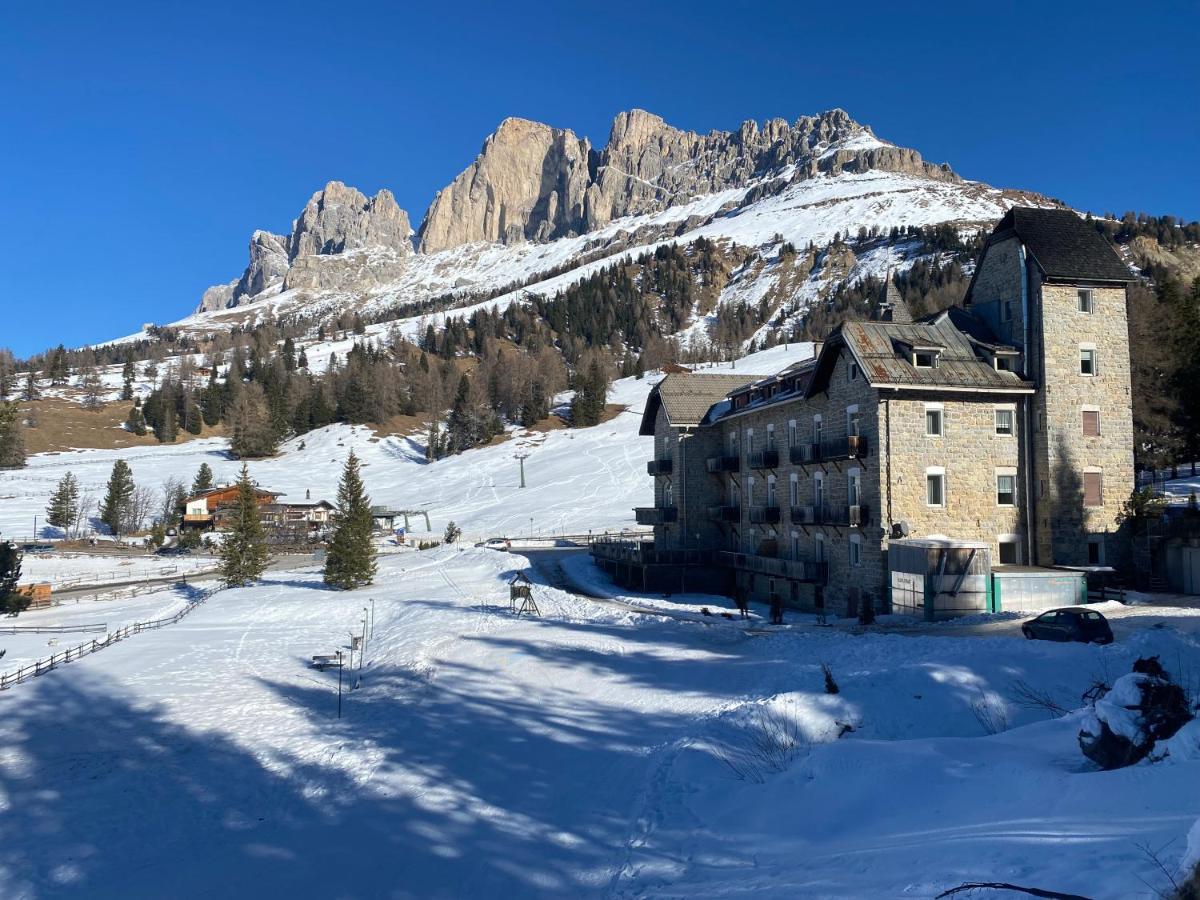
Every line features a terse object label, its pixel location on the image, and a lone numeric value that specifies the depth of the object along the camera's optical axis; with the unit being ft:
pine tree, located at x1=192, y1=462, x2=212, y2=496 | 345.72
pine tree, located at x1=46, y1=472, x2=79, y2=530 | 313.94
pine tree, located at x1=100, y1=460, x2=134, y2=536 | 325.01
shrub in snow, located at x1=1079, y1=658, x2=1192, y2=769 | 32.45
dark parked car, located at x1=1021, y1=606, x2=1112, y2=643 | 75.00
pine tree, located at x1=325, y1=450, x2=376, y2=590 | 175.01
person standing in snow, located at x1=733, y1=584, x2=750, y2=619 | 121.19
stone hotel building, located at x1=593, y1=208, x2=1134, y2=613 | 111.04
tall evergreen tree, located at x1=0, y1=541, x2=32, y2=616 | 111.65
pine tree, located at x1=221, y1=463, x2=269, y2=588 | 191.62
